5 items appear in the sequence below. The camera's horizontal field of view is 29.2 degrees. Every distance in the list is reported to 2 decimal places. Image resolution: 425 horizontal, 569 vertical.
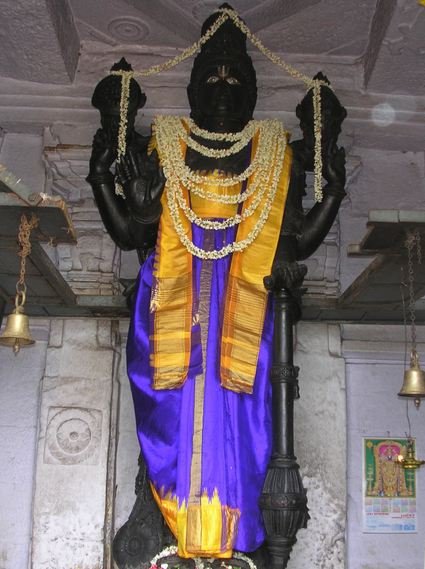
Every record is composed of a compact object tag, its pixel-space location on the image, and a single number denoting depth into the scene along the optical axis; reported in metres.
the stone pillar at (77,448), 4.41
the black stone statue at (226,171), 3.97
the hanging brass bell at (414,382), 3.73
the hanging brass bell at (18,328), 3.56
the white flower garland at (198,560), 3.68
